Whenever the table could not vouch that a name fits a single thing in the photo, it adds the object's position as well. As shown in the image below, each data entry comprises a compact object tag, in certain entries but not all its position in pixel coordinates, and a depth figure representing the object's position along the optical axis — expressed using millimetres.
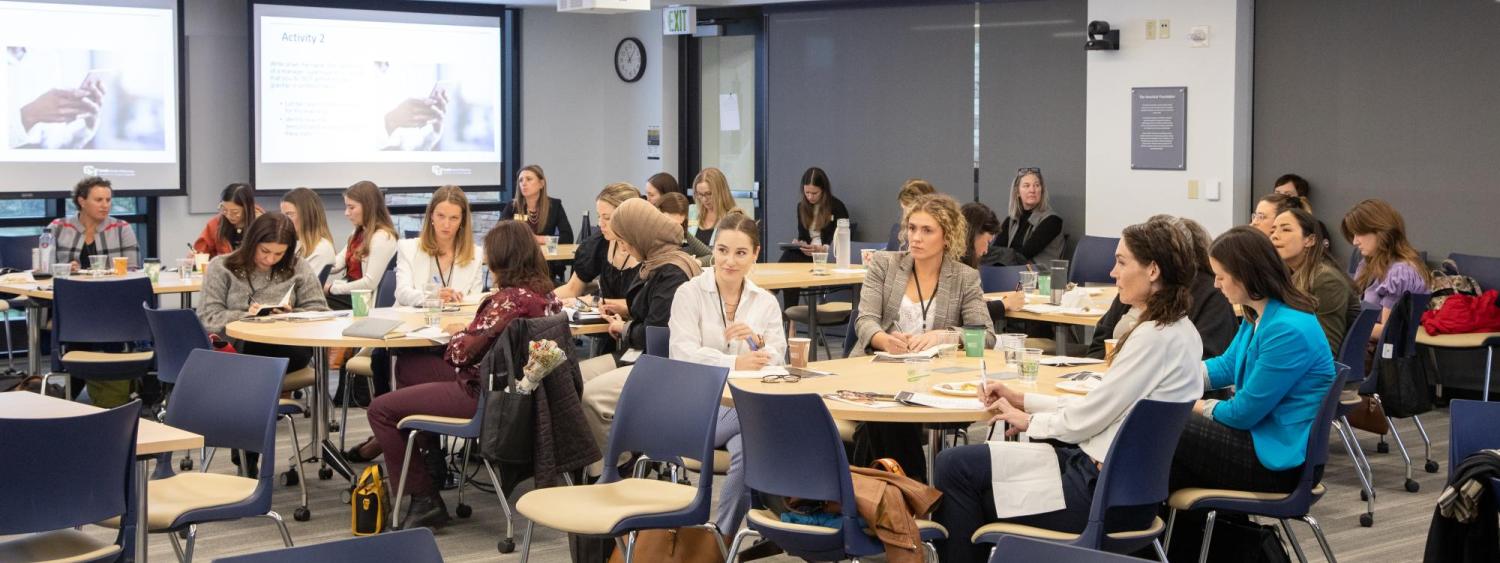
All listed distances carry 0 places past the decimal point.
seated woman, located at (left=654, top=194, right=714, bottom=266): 8773
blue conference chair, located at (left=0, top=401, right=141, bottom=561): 3621
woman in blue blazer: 4422
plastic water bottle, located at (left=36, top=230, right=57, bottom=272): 8812
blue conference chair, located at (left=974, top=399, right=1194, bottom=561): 3945
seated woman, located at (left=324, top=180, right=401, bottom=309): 8305
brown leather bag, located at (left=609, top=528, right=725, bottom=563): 4633
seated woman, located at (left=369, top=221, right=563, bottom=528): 5582
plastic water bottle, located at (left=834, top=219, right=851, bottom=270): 9219
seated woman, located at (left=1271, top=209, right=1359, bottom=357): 6559
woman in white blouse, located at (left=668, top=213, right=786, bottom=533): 5582
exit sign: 12055
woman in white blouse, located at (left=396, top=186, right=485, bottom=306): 7379
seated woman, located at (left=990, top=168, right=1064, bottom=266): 10281
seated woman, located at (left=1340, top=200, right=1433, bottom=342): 7637
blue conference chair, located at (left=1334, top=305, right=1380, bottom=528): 6109
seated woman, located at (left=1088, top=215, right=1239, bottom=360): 5680
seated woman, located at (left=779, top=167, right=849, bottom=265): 11500
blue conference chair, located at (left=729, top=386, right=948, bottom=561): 4004
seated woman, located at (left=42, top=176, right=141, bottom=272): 9250
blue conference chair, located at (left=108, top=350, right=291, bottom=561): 4383
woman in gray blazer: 6062
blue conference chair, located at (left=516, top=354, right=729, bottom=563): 4363
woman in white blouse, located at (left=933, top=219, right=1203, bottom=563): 4234
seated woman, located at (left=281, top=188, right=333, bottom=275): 8672
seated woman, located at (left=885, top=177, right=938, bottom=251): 8625
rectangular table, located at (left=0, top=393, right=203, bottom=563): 3938
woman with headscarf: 6281
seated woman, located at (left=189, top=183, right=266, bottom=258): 9344
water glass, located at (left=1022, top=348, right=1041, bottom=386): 4883
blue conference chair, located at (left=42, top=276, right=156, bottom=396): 7488
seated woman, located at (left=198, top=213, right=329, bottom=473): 6949
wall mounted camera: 9969
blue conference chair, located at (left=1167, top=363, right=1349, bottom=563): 4387
